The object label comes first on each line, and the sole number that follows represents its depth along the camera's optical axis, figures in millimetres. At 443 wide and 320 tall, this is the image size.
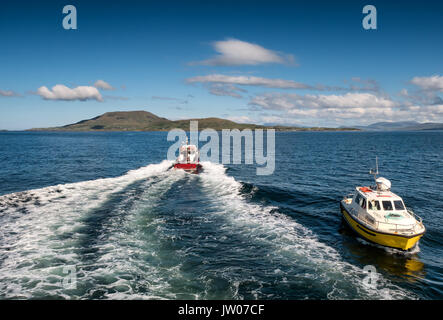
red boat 60278
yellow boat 23422
